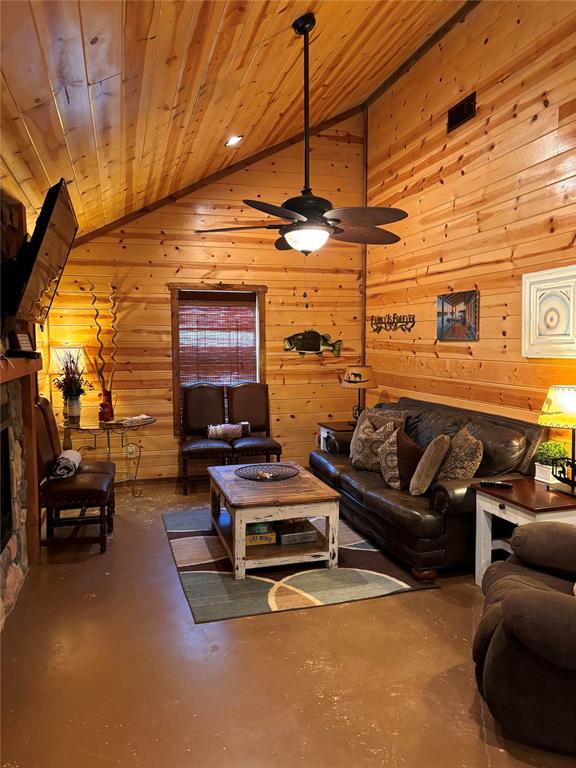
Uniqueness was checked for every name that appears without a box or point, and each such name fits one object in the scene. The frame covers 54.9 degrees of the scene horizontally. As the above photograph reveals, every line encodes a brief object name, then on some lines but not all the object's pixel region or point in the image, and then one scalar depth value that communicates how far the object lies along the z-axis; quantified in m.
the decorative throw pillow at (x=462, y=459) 3.52
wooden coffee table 3.43
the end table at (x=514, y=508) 2.93
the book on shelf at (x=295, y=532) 3.71
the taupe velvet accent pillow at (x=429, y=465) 3.54
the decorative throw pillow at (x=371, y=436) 4.46
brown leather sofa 3.38
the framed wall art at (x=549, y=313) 3.40
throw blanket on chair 3.93
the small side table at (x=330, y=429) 5.42
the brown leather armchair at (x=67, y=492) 3.76
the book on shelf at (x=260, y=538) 3.64
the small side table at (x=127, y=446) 5.42
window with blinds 5.96
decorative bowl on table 3.89
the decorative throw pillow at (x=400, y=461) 3.84
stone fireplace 3.07
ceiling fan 2.94
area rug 3.13
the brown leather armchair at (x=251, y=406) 5.89
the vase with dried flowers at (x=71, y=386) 5.02
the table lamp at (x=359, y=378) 5.55
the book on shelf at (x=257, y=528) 3.70
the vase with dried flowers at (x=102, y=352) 5.60
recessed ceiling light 4.56
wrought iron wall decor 5.34
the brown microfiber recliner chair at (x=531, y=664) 1.88
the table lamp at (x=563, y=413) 3.03
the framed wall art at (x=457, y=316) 4.38
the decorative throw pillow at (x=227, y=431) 5.58
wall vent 4.31
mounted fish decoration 6.20
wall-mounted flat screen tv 2.71
